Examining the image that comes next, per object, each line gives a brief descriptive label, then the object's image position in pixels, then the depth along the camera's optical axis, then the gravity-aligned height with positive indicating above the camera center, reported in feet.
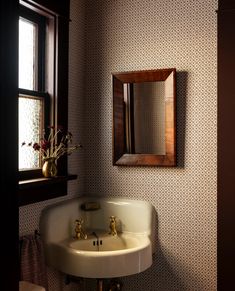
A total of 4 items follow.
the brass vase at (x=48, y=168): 7.04 -0.43
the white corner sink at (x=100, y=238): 6.21 -1.88
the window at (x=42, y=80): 6.95 +1.36
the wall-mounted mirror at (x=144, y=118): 7.63 +0.62
